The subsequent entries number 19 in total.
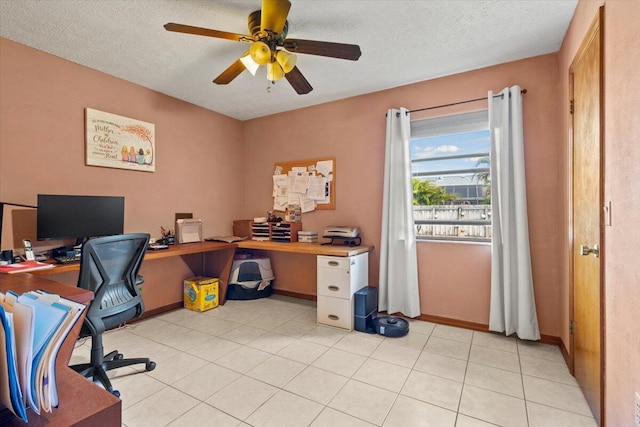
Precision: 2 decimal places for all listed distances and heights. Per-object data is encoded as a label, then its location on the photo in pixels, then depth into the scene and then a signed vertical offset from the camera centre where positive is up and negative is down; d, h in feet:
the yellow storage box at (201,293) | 11.43 -2.99
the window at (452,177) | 9.82 +1.22
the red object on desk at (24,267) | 6.57 -1.15
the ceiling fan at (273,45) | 6.17 +3.75
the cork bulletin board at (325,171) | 12.30 +1.75
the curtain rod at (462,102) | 8.87 +3.57
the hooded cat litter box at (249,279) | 12.70 -2.74
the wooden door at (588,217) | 5.28 -0.11
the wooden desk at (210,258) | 10.19 -1.79
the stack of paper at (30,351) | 1.85 -0.85
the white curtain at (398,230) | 10.30 -0.57
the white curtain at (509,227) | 8.54 -0.41
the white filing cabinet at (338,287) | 9.73 -2.39
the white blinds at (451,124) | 9.70 +2.96
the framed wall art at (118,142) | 9.45 +2.44
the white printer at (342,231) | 11.08 -0.64
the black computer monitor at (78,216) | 7.97 -0.02
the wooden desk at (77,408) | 1.89 -1.26
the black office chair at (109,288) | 6.29 -1.65
